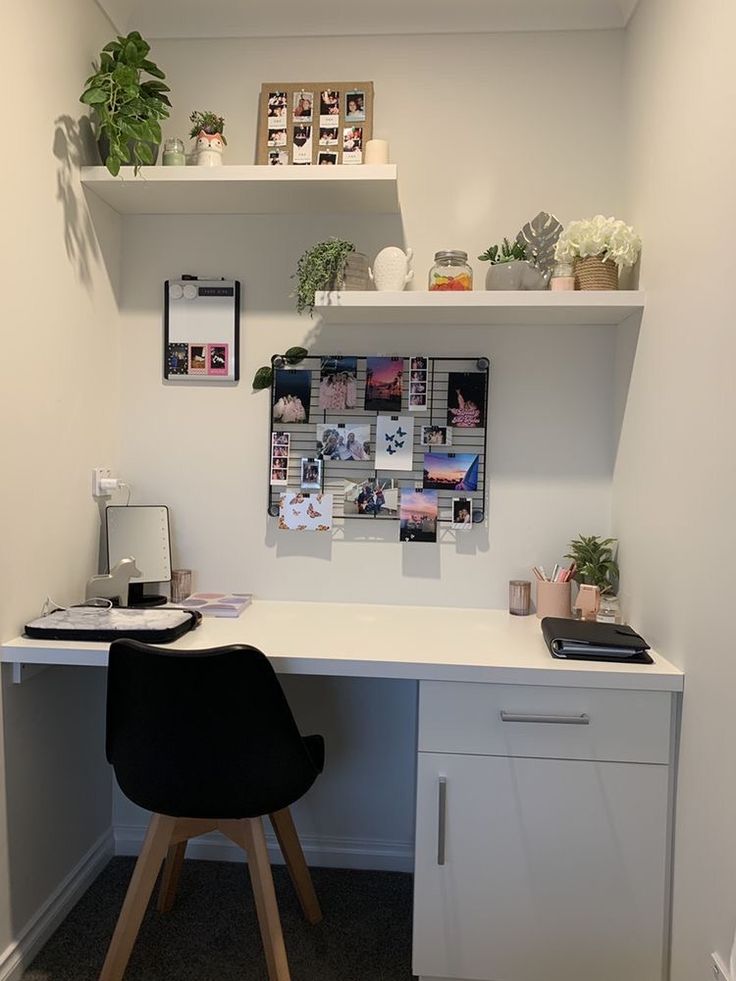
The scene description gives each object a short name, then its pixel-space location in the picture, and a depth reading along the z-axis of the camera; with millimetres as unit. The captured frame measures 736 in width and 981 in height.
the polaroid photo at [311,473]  2293
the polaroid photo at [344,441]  2291
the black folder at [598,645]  1703
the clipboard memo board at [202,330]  2299
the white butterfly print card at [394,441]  2275
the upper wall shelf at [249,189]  2004
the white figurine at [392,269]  2066
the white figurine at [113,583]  2074
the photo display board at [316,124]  2178
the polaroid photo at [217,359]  2309
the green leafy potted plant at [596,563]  2119
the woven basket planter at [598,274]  1973
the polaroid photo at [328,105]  2189
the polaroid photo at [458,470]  2266
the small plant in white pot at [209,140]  2125
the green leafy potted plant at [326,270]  2039
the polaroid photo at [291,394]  2295
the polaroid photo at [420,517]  2275
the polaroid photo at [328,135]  2182
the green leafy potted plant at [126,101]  1962
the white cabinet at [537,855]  1664
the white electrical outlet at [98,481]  2205
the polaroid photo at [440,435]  2266
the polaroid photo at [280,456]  2293
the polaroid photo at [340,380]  2281
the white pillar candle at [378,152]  2070
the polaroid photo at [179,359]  2322
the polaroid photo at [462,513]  2266
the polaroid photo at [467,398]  2250
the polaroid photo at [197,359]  2316
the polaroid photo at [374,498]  2297
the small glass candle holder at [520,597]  2197
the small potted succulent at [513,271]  2041
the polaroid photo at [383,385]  2268
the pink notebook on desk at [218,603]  2107
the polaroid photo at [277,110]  2203
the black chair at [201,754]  1514
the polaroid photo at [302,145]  2184
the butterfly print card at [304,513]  2283
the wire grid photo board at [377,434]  2262
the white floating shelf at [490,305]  1933
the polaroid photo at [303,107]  2195
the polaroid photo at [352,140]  2176
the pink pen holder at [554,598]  2129
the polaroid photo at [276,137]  2197
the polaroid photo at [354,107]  2186
